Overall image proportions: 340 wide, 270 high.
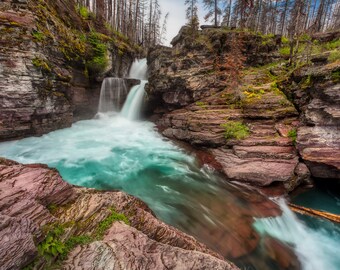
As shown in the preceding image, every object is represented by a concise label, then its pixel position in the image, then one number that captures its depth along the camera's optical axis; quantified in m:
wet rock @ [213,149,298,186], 7.91
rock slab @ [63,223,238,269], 2.76
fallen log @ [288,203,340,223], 6.72
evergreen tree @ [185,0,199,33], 17.07
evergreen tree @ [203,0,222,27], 22.33
